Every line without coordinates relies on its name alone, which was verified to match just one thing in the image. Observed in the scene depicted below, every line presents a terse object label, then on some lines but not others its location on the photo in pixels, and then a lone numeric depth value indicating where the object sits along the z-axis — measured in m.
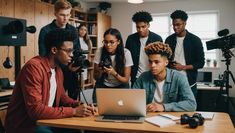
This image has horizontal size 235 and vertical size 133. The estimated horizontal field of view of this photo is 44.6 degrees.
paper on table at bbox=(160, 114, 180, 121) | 1.84
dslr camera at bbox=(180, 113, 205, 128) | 1.67
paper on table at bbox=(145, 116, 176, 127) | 1.71
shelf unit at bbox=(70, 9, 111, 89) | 6.77
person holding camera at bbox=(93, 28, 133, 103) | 2.66
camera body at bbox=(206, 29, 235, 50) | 3.45
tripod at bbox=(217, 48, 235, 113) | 3.49
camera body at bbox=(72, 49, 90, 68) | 2.19
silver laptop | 1.82
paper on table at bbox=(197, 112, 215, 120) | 1.88
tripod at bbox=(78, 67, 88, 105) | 2.36
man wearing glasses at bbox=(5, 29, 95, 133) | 1.84
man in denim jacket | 2.21
